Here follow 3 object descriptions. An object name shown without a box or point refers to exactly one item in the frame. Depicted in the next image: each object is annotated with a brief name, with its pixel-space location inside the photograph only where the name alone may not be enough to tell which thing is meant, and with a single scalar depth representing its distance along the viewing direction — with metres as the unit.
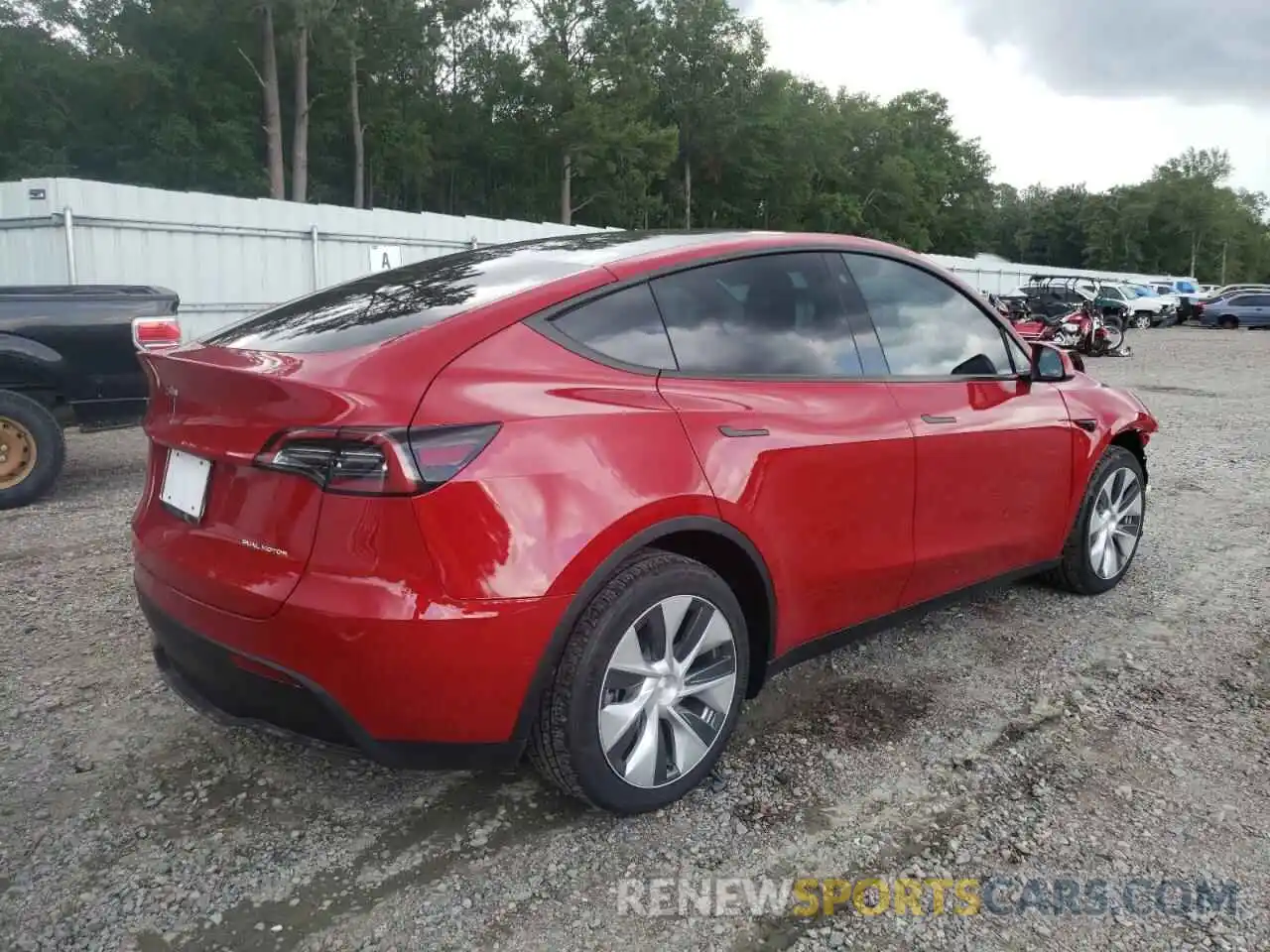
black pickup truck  6.43
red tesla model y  2.31
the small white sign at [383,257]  17.28
